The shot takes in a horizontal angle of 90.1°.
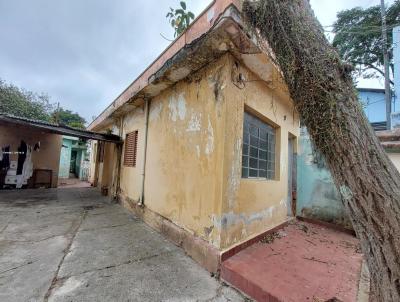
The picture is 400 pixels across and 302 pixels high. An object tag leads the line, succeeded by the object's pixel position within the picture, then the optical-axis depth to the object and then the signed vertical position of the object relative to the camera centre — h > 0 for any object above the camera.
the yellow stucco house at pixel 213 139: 2.85 +0.53
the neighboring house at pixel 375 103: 14.39 +5.16
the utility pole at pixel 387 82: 9.05 +4.15
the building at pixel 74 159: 15.91 +0.19
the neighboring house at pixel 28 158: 8.90 +0.10
